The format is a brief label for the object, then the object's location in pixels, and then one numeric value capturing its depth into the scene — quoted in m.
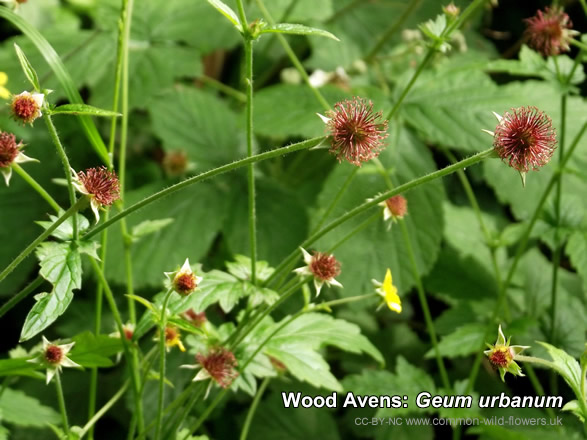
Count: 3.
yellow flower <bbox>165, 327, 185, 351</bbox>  0.56
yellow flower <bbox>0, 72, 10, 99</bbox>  0.52
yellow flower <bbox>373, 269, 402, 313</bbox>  0.56
